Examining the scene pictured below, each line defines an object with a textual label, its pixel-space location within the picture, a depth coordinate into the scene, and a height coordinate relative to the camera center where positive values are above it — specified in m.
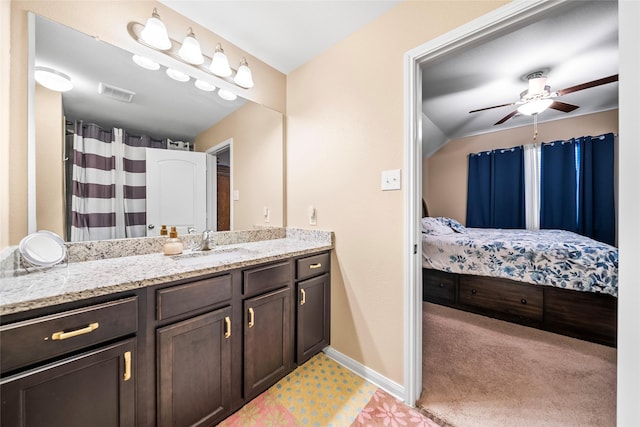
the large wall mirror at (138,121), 1.11 +0.59
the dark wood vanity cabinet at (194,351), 0.98 -0.62
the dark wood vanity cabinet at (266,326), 1.27 -0.65
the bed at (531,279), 1.94 -0.63
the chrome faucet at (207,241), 1.59 -0.19
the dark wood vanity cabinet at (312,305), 1.56 -0.64
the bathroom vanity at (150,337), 0.73 -0.49
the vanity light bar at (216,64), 1.34 +1.02
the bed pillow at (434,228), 3.06 -0.20
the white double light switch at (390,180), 1.42 +0.21
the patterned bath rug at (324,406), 1.25 -1.10
